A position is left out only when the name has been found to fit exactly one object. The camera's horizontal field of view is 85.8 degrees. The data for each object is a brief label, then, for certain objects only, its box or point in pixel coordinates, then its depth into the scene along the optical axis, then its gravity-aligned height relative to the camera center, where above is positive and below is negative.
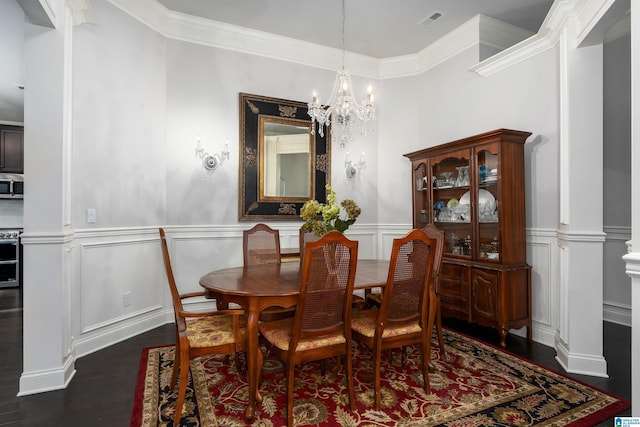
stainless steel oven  5.67 -0.78
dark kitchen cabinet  5.92 +1.09
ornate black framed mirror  4.19 +0.69
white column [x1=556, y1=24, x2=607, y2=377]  2.62 +0.05
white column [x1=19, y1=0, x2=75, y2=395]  2.36 +0.04
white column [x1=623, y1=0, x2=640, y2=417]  1.59 -0.02
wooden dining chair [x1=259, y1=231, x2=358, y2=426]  1.84 -0.55
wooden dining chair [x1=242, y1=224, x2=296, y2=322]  3.19 -0.30
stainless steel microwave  5.75 +0.47
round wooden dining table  1.95 -0.45
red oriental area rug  1.98 -1.18
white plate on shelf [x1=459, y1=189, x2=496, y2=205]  3.39 +0.17
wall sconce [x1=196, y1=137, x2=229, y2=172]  3.98 +0.66
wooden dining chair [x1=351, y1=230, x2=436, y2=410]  2.07 -0.60
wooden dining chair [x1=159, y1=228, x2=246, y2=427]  1.92 -0.73
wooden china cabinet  3.21 -0.17
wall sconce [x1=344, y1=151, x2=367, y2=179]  4.78 +0.67
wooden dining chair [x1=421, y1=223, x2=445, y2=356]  2.37 -0.45
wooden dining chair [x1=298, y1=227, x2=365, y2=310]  3.06 -0.26
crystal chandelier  3.15 +1.00
